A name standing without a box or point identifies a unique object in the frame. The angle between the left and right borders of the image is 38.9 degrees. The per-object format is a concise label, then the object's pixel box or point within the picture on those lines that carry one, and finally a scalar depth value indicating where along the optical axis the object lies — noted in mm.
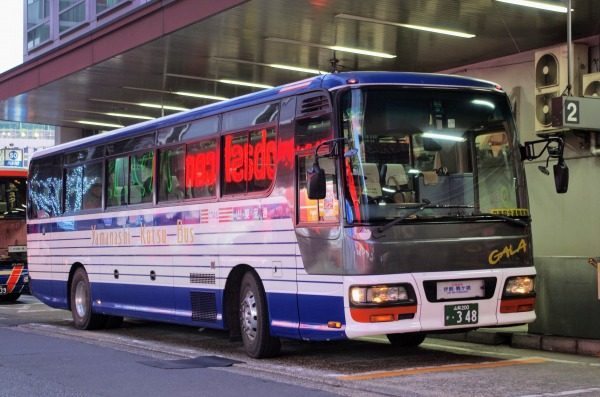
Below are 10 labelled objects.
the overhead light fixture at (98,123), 26389
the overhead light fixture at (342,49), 15692
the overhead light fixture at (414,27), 13994
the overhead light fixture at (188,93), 20547
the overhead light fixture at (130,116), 24703
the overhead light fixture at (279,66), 17328
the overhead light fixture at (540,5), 12638
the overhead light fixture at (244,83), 19578
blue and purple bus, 8914
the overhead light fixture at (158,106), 22683
